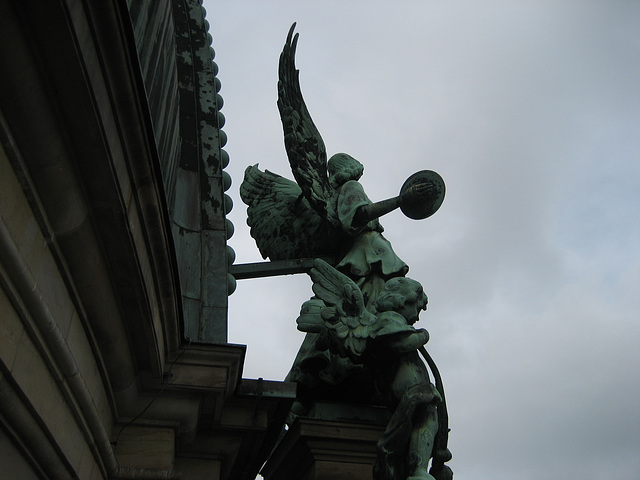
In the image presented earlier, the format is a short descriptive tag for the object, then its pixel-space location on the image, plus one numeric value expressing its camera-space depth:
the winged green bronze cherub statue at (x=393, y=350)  6.39
